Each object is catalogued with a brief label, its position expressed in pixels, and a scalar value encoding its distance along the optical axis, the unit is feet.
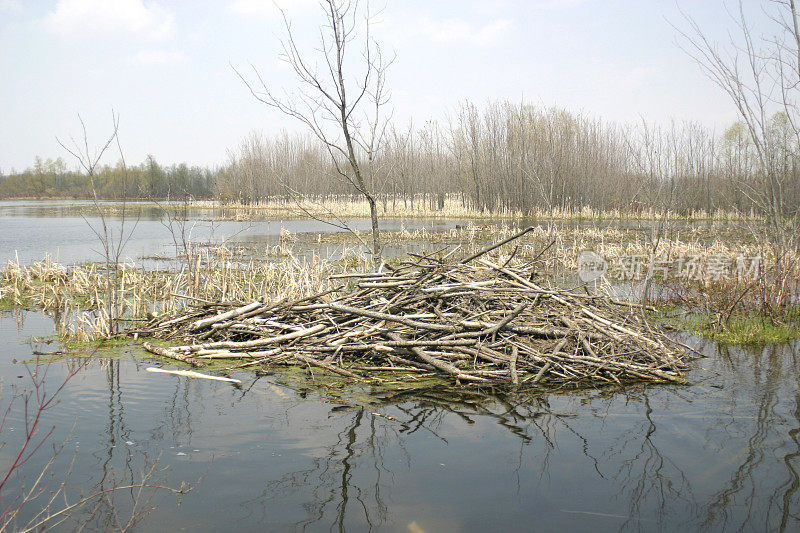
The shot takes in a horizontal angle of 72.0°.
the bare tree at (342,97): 23.26
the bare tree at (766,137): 24.29
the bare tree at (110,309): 20.08
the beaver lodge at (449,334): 17.21
